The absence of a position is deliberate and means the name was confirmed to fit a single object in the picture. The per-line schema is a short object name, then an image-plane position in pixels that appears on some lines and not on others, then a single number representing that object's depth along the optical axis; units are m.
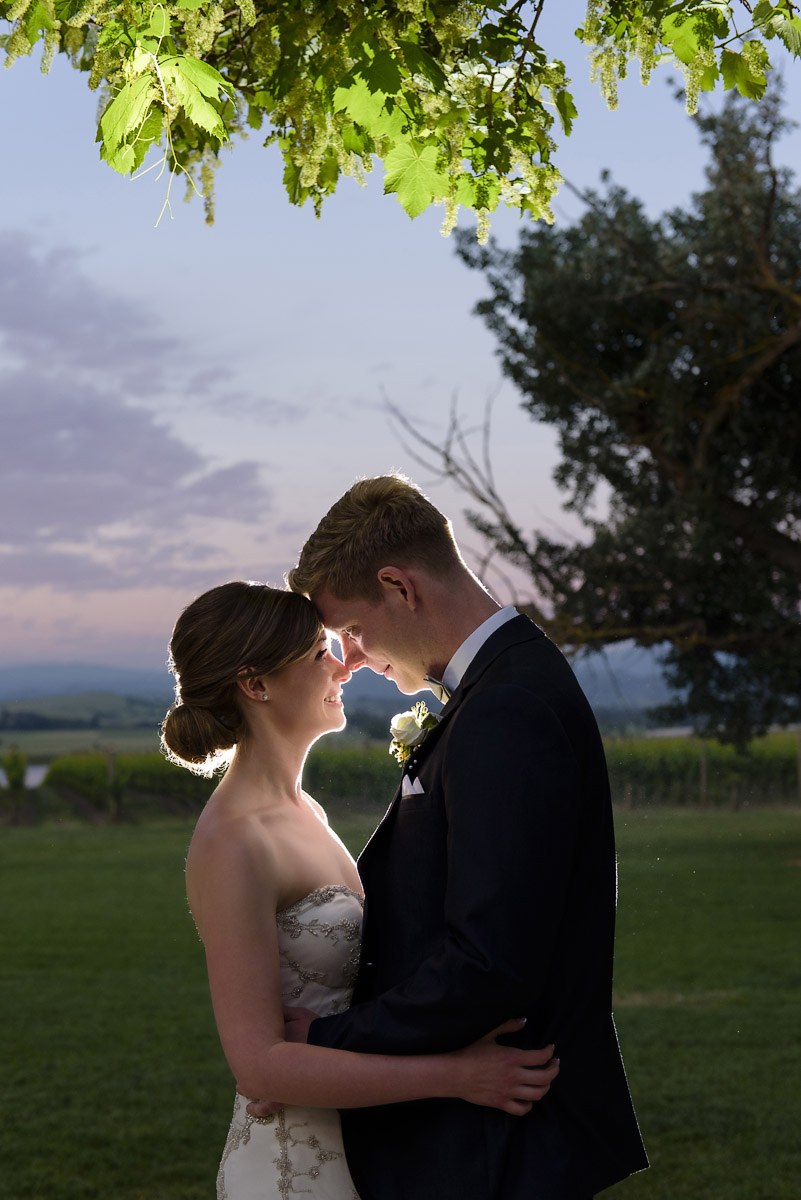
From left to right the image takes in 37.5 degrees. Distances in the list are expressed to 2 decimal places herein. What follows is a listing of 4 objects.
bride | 2.11
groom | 1.97
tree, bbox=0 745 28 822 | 25.47
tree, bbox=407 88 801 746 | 13.12
